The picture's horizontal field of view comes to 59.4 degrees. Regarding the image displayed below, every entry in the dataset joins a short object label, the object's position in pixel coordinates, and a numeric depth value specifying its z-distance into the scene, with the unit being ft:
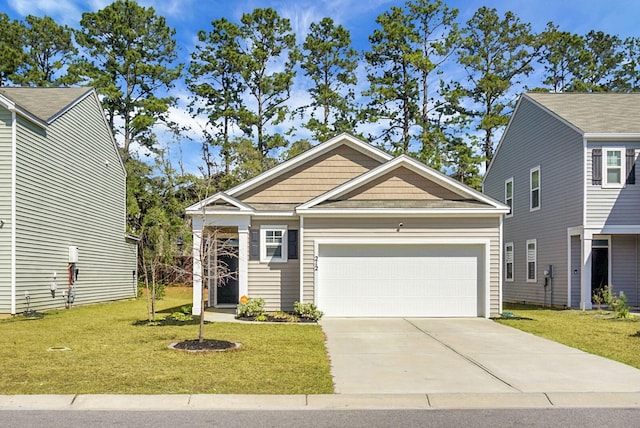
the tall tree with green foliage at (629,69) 118.32
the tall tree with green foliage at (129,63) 111.45
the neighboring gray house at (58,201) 52.24
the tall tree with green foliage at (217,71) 117.50
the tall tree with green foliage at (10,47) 110.11
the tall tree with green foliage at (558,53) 115.85
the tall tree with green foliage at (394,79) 115.14
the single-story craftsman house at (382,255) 52.90
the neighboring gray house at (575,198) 59.93
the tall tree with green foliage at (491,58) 114.32
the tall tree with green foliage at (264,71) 115.55
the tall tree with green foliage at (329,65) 118.42
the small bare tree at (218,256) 53.98
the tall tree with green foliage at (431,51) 112.88
